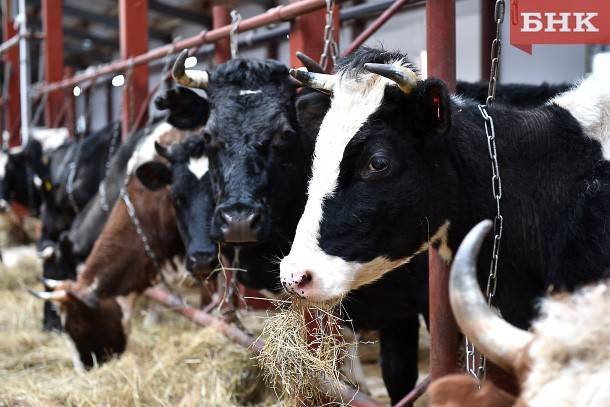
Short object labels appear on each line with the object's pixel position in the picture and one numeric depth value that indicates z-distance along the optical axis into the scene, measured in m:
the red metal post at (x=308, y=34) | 3.58
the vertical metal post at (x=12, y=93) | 12.40
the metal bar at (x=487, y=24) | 5.34
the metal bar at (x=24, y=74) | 9.62
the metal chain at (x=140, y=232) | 4.76
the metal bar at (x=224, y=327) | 2.89
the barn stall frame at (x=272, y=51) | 2.60
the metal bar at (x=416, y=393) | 2.70
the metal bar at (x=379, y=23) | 2.79
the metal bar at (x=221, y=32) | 3.31
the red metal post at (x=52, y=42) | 9.88
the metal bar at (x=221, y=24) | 5.12
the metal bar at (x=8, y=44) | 10.36
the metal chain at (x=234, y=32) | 3.89
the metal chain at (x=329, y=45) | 3.01
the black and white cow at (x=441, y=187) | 2.33
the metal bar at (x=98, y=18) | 13.69
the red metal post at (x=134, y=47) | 6.50
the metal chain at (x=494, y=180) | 2.33
